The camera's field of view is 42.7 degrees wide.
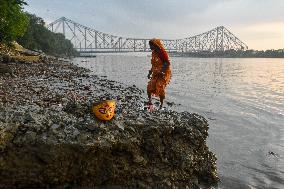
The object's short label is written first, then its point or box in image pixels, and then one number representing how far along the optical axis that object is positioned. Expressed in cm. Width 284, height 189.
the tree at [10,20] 3444
